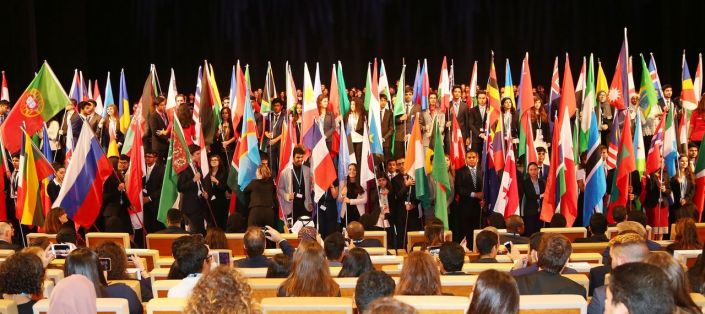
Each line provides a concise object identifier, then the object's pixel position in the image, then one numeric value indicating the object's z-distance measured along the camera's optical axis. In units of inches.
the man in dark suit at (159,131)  599.8
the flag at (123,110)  678.5
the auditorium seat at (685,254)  315.3
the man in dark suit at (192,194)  518.3
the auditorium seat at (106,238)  402.0
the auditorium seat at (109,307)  217.2
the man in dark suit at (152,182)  538.0
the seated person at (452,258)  285.3
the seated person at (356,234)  384.8
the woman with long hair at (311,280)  256.2
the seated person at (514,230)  400.5
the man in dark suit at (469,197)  538.3
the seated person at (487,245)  322.3
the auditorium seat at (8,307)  216.4
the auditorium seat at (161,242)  412.5
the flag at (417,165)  520.1
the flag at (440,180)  513.7
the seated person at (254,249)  323.3
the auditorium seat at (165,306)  214.7
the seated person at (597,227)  391.5
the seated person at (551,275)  255.8
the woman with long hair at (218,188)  550.6
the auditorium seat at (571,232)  410.0
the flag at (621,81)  615.8
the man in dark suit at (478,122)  636.1
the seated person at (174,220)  438.8
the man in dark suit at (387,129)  646.5
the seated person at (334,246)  324.8
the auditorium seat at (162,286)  255.0
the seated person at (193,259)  261.3
